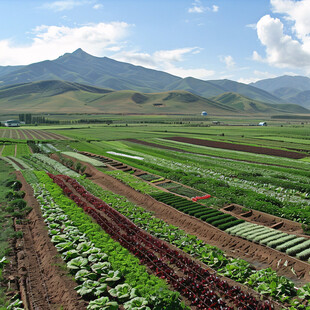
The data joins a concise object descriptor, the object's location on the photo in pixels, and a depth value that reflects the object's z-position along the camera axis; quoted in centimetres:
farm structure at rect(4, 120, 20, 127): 14388
